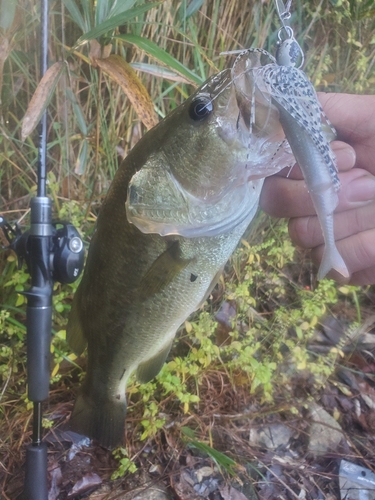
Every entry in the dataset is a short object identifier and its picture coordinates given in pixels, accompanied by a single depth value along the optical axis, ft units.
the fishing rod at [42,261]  1.17
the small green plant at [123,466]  1.68
